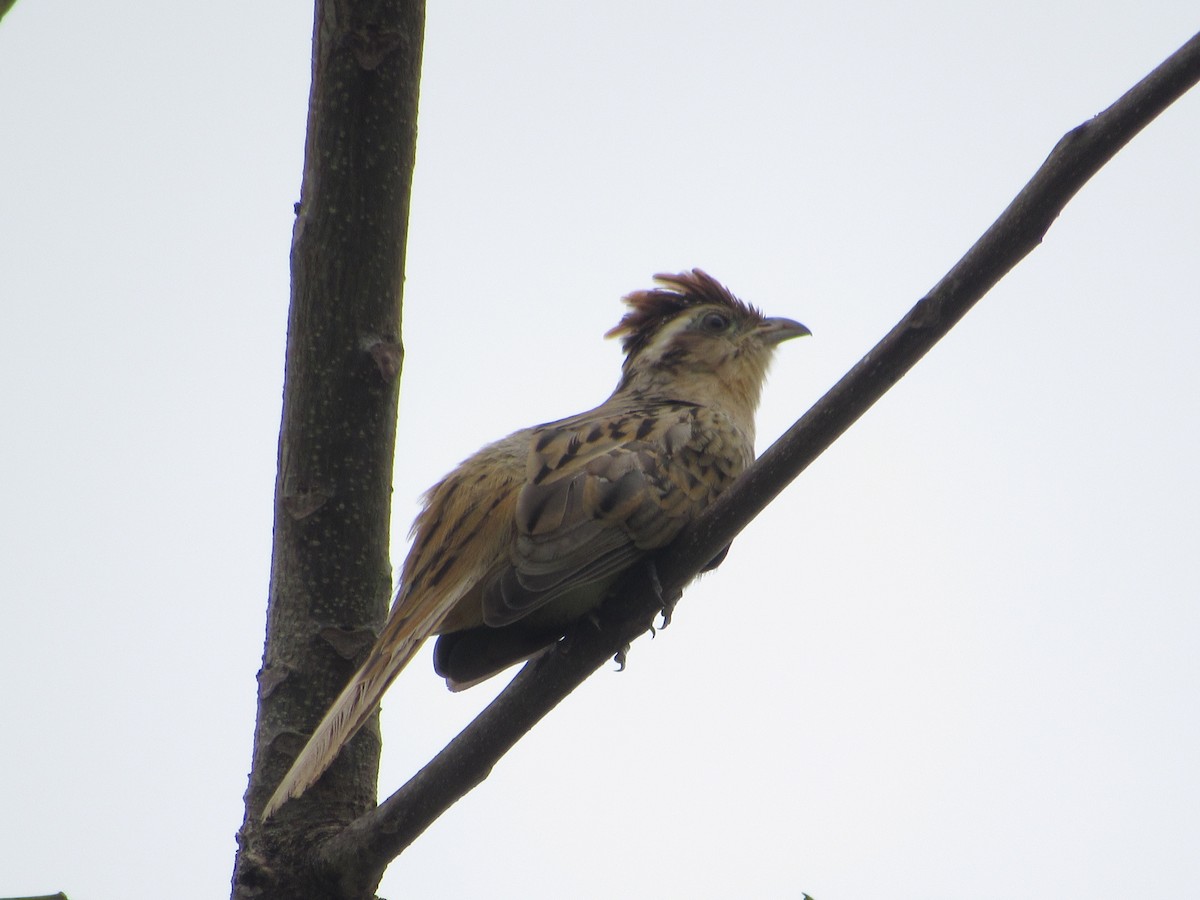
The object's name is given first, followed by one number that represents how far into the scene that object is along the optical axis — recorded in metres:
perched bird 7.39
